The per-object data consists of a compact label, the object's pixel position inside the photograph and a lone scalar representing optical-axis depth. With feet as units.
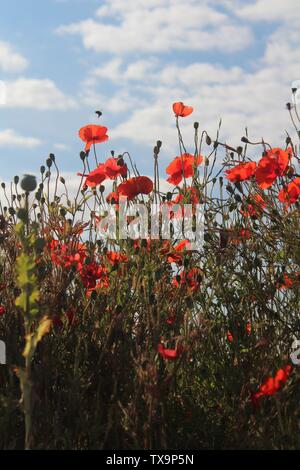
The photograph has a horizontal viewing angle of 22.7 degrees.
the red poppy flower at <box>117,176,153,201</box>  12.20
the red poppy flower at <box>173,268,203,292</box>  11.37
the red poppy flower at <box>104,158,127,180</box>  12.45
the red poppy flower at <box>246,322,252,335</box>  11.95
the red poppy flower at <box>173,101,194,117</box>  13.37
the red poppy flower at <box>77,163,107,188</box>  12.49
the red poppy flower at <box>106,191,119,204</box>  13.08
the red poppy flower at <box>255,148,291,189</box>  11.53
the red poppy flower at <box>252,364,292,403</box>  8.20
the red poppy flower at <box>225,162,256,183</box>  11.85
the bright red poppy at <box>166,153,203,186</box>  12.96
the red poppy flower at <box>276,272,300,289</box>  11.78
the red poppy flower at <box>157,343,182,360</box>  8.20
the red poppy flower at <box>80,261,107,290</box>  11.21
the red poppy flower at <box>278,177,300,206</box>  11.64
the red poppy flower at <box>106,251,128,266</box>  12.22
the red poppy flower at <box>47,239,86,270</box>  10.88
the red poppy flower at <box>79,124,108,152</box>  13.17
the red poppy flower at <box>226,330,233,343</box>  11.97
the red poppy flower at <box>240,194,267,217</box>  12.36
